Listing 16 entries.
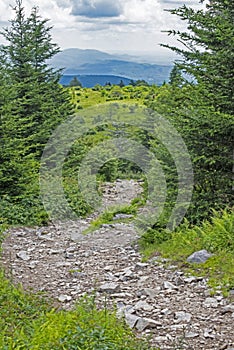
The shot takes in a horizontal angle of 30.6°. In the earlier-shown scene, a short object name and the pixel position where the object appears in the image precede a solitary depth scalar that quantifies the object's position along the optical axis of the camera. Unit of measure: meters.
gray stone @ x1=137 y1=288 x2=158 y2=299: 6.63
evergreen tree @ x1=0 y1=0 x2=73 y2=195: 13.80
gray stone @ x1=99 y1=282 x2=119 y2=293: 7.03
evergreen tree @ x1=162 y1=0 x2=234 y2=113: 9.48
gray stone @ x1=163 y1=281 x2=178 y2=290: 6.85
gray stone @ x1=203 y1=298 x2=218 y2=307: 6.08
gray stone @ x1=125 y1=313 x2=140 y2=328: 5.63
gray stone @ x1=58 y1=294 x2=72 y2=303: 6.84
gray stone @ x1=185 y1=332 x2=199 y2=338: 5.29
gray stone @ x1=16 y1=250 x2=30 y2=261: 9.09
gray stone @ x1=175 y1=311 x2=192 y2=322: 5.74
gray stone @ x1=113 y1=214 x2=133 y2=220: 13.14
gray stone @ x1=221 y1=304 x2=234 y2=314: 5.82
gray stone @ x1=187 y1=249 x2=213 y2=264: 7.50
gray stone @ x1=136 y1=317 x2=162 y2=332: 5.54
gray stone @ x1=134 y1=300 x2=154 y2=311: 6.17
